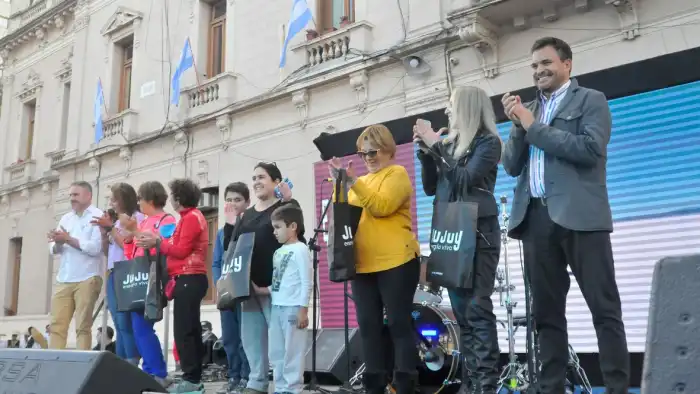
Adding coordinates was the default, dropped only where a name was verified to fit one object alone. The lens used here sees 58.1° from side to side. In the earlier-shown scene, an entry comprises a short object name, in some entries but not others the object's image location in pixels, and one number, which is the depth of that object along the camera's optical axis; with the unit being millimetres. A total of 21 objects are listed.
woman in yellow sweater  3391
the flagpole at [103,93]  13367
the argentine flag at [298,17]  9352
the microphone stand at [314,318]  4451
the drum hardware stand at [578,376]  4486
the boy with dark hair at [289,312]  3986
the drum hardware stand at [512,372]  4410
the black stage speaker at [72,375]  2695
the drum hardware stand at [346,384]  4402
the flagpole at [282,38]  10461
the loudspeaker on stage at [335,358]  5328
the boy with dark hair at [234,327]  4880
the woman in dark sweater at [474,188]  3230
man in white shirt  5496
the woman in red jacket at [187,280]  4617
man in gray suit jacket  2531
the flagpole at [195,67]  11955
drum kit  4520
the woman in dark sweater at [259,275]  4270
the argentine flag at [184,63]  11453
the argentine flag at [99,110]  13258
